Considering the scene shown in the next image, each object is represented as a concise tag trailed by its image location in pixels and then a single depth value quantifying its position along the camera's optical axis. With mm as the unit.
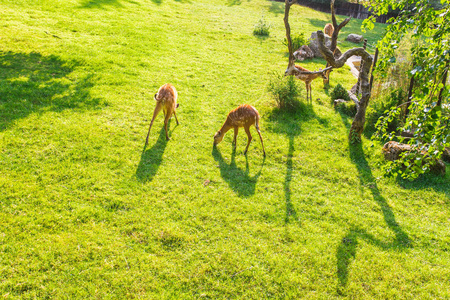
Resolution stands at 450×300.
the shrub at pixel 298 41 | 18484
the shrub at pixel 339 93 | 13070
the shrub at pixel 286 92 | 11656
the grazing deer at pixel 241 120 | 8922
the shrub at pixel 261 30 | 21703
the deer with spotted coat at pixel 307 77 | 12270
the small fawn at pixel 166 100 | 9328
